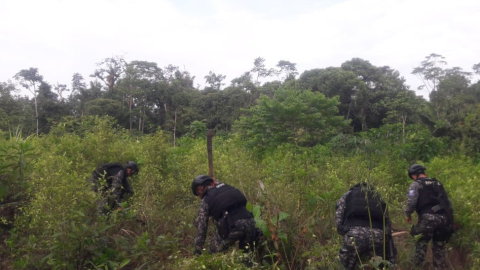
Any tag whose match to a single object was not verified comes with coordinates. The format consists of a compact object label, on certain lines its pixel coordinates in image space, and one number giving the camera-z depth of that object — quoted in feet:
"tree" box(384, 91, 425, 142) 67.07
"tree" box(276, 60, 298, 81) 116.46
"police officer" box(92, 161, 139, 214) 17.79
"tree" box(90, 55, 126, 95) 111.45
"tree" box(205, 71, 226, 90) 113.70
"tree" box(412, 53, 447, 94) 108.78
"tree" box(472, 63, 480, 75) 108.06
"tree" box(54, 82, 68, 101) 111.04
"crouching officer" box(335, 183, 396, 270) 11.80
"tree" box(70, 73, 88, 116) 100.89
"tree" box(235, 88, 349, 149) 42.60
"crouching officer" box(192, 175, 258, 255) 13.02
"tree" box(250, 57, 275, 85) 114.01
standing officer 14.87
